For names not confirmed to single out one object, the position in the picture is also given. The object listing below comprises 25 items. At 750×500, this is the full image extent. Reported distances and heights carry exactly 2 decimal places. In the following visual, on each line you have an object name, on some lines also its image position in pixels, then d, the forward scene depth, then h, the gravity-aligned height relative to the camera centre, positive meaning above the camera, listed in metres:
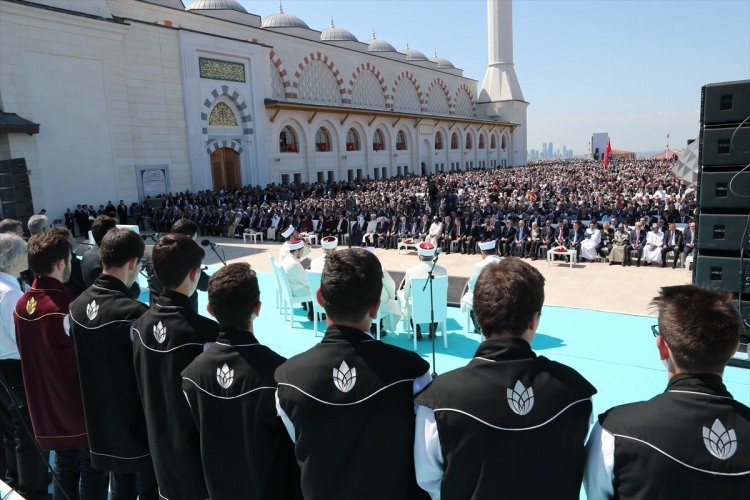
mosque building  19.33 +4.00
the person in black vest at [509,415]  1.68 -0.78
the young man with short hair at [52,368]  2.94 -1.00
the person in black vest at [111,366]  2.65 -0.91
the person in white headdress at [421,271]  6.50 -1.22
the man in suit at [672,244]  10.91 -1.68
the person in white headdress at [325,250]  7.06 -1.03
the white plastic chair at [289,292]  7.76 -1.66
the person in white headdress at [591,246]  11.88 -1.77
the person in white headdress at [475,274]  6.74 -1.31
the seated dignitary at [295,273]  7.70 -1.37
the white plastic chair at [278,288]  8.10 -1.71
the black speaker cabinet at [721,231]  5.23 -0.70
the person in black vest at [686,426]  1.53 -0.78
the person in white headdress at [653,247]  11.11 -1.74
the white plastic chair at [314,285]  6.83 -1.41
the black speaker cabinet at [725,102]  5.05 +0.58
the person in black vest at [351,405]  1.84 -0.80
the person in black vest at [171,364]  2.36 -0.82
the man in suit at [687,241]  10.70 -1.59
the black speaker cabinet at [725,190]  5.16 -0.28
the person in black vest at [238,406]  2.03 -0.88
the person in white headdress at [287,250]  8.09 -1.12
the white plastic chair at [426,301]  6.36 -1.57
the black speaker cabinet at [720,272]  5.26 -1.12
